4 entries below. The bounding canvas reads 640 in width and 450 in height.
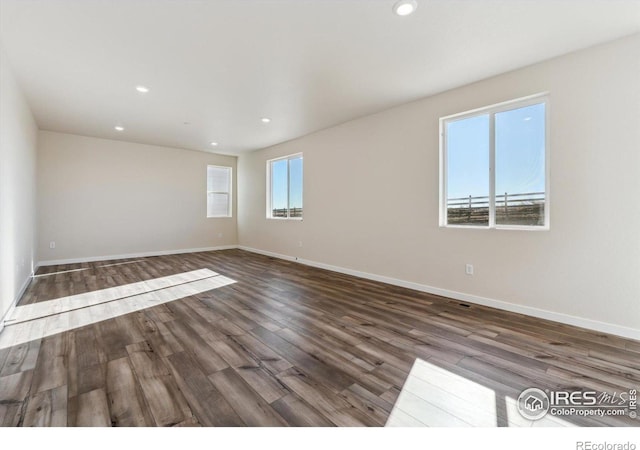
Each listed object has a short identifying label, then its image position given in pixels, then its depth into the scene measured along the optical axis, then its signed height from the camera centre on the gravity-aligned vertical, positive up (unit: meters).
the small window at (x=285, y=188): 6.11 +0.85
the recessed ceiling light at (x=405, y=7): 2.06 +1.64
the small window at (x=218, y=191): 7.73 +0.92
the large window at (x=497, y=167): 2.97 +0.67
